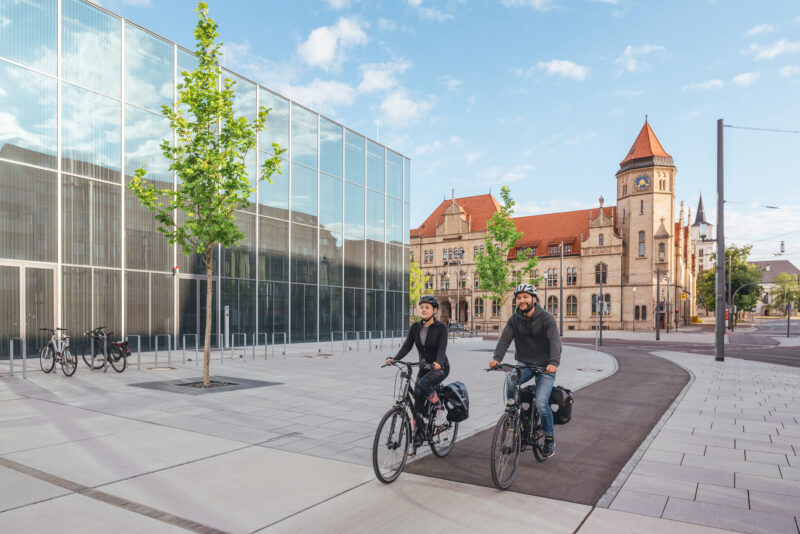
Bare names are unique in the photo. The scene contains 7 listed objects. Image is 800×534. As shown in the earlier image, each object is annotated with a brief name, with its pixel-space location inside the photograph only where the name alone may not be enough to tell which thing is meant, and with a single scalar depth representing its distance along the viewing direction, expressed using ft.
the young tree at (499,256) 81.76
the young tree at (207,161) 34.78
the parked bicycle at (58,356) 39.22
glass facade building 50.11
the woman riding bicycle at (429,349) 17.47
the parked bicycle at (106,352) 42.52
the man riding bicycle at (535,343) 17.28
